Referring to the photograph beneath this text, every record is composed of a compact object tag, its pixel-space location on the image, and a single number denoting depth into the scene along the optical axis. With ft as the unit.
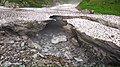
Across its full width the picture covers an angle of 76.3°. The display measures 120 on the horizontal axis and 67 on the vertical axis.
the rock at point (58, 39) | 28.39
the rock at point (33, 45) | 24.75
